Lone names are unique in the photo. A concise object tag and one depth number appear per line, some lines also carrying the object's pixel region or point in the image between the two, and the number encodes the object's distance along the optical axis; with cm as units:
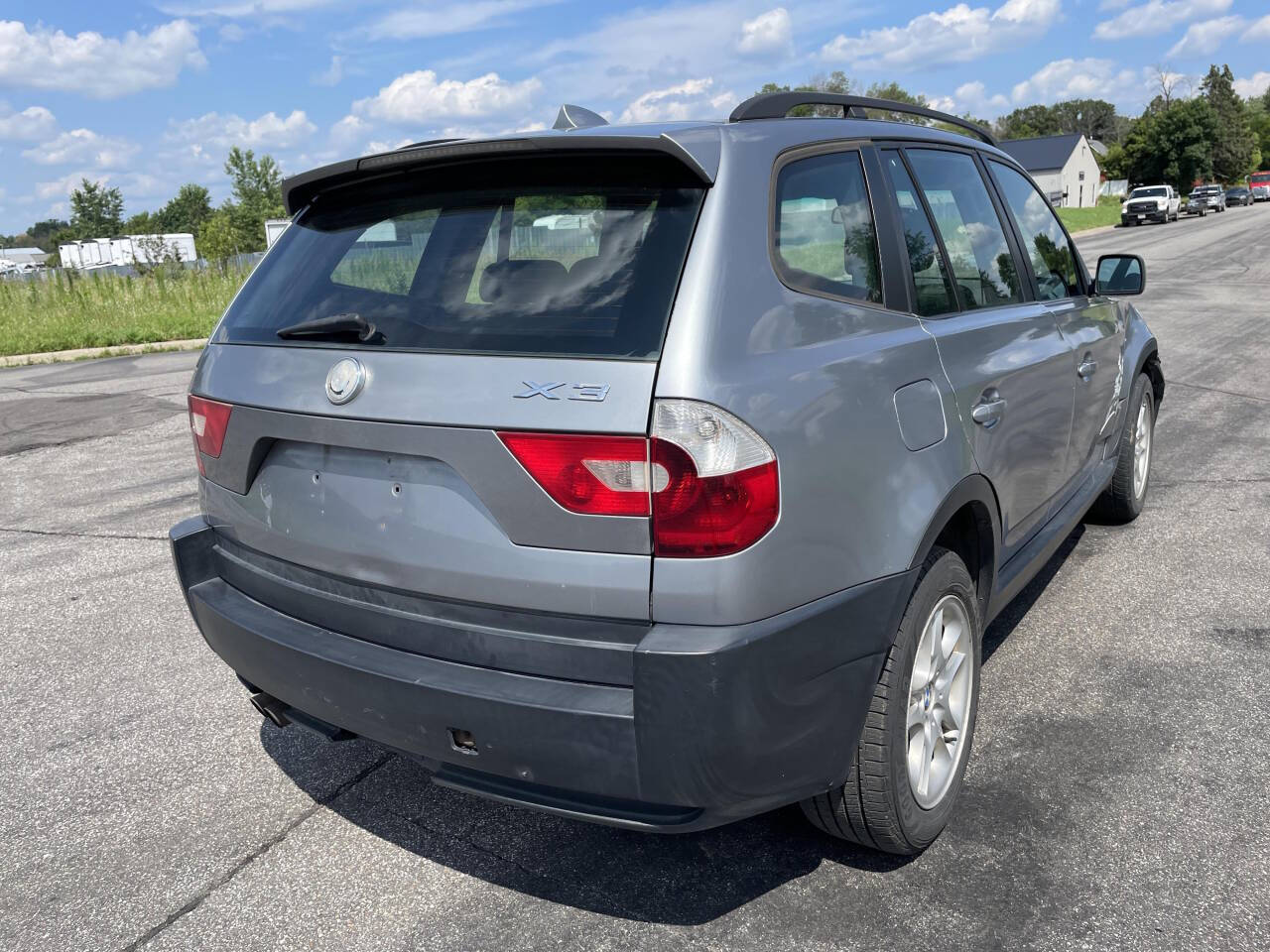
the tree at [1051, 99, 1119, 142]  15138
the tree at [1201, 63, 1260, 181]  9300
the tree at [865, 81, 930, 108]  9438
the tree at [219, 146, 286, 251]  8431
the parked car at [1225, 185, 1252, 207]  7500
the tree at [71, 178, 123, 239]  11131
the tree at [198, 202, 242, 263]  7819
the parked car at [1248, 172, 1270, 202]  8050
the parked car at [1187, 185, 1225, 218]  6075
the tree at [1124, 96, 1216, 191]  8600
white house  8806
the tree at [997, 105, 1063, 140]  14175
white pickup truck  5194
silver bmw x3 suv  213
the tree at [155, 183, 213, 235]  14012
